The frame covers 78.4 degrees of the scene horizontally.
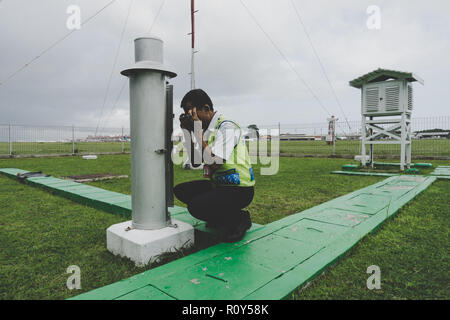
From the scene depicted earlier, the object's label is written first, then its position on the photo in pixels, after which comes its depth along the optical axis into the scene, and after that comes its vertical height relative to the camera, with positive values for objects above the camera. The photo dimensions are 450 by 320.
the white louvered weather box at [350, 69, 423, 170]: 7.62 +1.21
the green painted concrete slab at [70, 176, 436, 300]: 1.52 -0.79
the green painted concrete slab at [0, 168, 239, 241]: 2.86 -0.75
